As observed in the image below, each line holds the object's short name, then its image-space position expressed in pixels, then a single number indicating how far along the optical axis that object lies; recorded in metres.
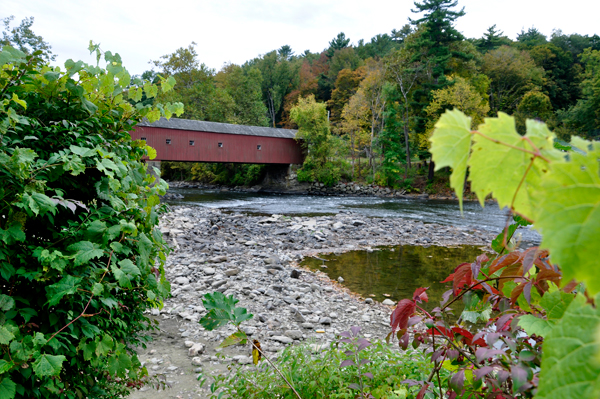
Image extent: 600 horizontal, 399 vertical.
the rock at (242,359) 3.06
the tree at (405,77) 26.32
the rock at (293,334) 3.83
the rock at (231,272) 5.87
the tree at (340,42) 53.88
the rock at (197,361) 3.08
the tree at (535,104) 28.41
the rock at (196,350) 3.24
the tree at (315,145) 27.20
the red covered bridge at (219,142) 21.72
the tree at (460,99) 22.27
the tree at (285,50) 68.19
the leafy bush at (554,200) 0.29
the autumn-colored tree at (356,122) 28.67
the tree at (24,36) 33.91
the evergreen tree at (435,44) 24.33
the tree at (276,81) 47.69
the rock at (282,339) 3.67
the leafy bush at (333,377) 1.88
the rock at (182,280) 5.32
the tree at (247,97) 39.00
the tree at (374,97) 28.02
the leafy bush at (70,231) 1.36
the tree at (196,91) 36.38
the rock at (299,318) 4.36
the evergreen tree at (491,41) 38.35
